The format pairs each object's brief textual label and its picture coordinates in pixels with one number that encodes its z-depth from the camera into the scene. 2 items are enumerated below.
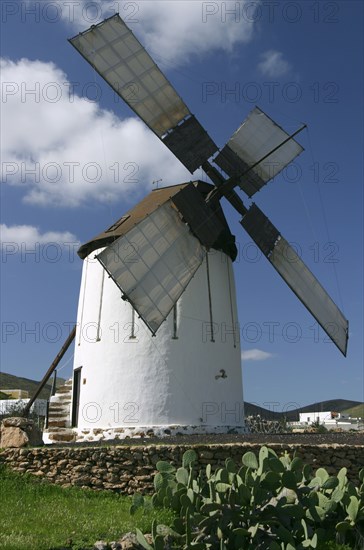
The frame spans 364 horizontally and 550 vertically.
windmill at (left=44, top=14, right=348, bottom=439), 13.59
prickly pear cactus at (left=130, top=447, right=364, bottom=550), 6.96
